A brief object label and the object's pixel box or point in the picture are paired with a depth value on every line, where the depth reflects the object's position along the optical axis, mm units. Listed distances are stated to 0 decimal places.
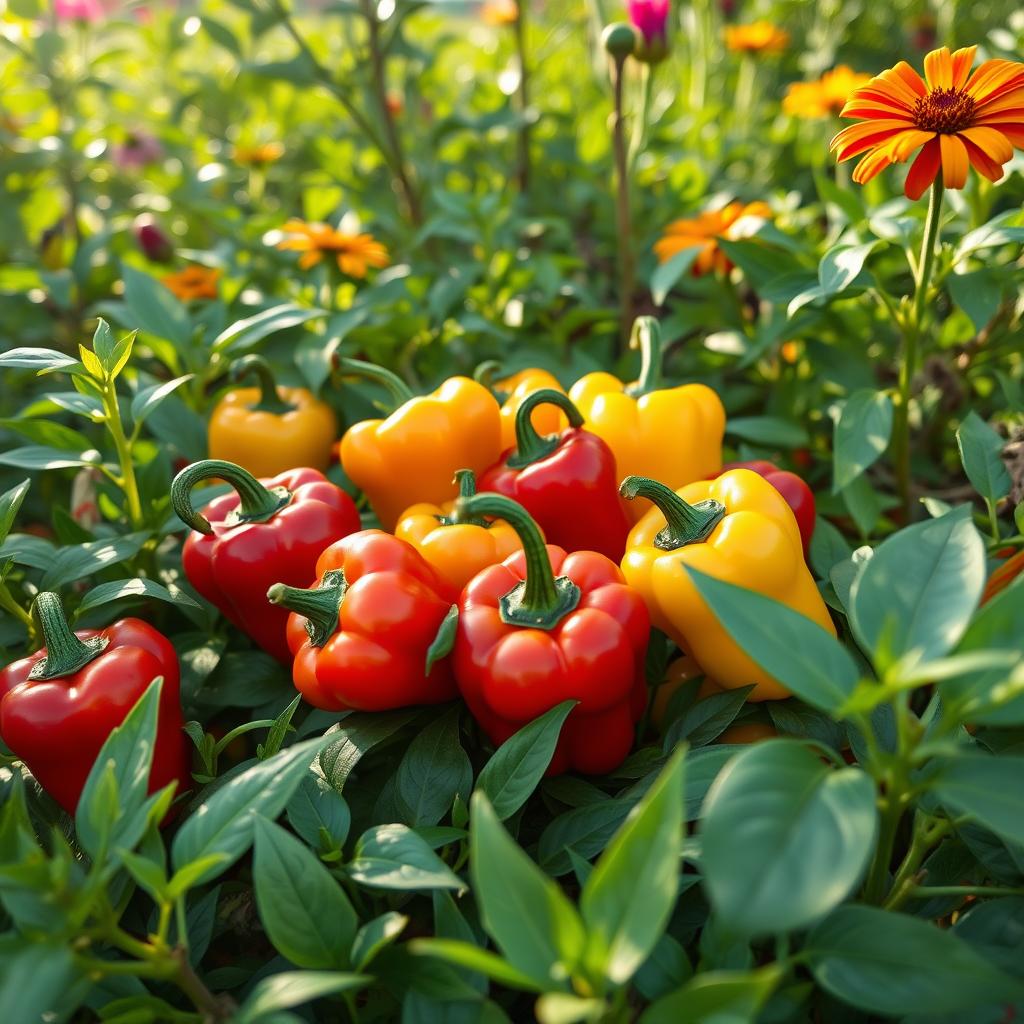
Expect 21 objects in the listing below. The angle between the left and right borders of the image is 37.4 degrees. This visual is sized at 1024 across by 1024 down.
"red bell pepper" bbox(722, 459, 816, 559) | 694
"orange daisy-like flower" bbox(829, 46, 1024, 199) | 666
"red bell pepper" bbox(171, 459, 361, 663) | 676
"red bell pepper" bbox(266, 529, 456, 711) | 623
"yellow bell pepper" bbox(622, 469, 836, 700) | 633
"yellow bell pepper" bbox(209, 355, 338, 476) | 783
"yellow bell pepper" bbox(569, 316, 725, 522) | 712
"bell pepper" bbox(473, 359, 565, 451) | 737
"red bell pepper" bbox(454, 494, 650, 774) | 611
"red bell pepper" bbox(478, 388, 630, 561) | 678
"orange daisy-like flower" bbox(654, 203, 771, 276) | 892
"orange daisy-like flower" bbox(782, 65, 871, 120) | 1072
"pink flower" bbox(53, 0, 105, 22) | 1406
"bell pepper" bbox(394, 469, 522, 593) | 670
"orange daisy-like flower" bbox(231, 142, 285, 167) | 1194
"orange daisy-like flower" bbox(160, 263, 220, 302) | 990
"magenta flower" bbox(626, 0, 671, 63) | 908
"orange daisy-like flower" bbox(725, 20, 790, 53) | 1298
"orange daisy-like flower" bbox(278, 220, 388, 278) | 915
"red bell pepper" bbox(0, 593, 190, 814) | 623
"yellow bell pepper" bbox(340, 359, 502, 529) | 711
